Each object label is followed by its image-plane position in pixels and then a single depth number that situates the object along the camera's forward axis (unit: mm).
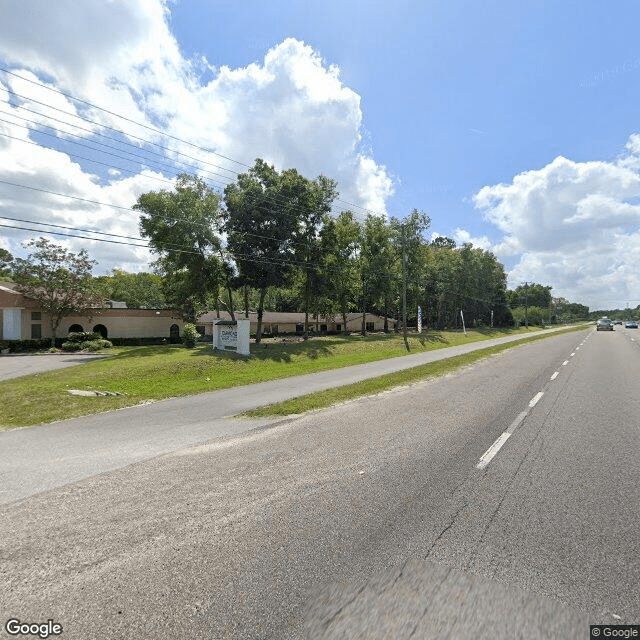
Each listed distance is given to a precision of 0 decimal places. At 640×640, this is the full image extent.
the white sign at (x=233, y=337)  24328
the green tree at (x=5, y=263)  69331
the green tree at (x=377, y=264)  51062
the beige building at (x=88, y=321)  34969
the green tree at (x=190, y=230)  34000
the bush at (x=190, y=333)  32031
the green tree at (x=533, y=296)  126375
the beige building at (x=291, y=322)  56969
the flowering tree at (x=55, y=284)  35219
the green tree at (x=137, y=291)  67625
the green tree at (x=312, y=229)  34469
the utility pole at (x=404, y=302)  34300
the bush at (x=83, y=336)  35472
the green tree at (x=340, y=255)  38531
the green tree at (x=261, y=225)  31531
